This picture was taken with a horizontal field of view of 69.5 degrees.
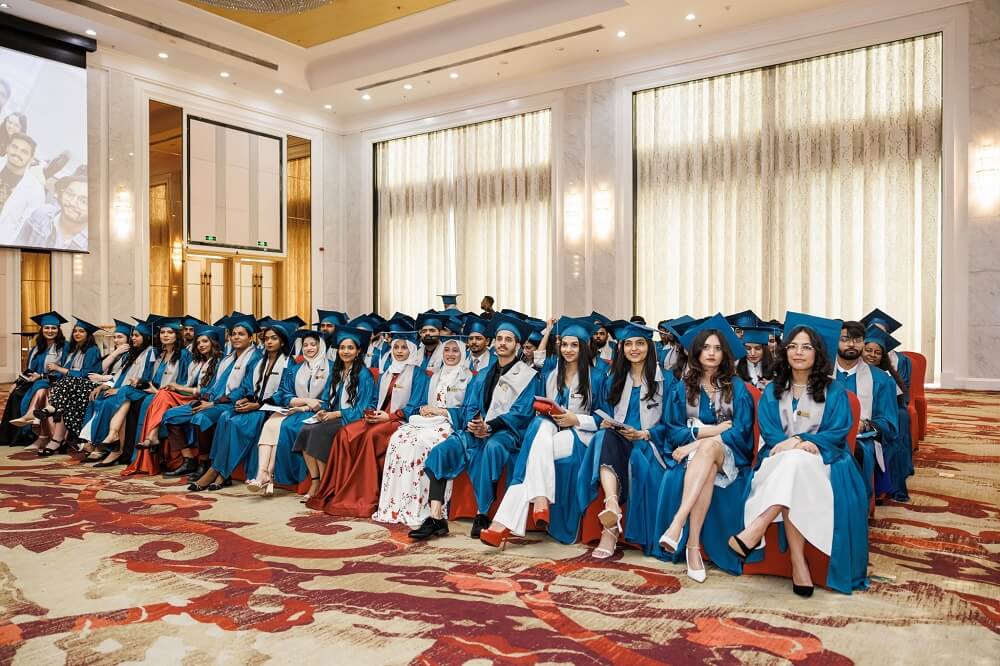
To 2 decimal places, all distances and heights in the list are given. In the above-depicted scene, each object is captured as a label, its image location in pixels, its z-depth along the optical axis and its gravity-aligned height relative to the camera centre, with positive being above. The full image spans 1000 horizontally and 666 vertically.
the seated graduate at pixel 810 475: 3.37 -0.71
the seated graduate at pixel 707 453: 3.71 -0.68
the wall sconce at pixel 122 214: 12.38 +1.98
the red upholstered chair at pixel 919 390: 6.81 -0.61
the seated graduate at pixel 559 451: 4.09 -0.73
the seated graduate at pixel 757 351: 5.53 -0.20
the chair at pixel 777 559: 3.47 -1.15
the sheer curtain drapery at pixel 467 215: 13.61 +2.28
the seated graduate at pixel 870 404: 4.32 -0.50
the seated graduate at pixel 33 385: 7.71 -0.62
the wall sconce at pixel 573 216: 12.83 +1.99
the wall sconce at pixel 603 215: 12.48 +1.94
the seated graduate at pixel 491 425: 4.45 -0.63
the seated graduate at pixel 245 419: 5.73 -0.74
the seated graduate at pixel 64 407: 7.36 -0.81
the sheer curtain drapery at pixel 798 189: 10.07 +2.10
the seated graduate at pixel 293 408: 5.52 -0.64
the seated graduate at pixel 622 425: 3.99 -0.58
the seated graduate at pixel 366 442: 5.00 -0.82
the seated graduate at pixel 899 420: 4.85 -0.67
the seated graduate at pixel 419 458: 4.64 -0.86
